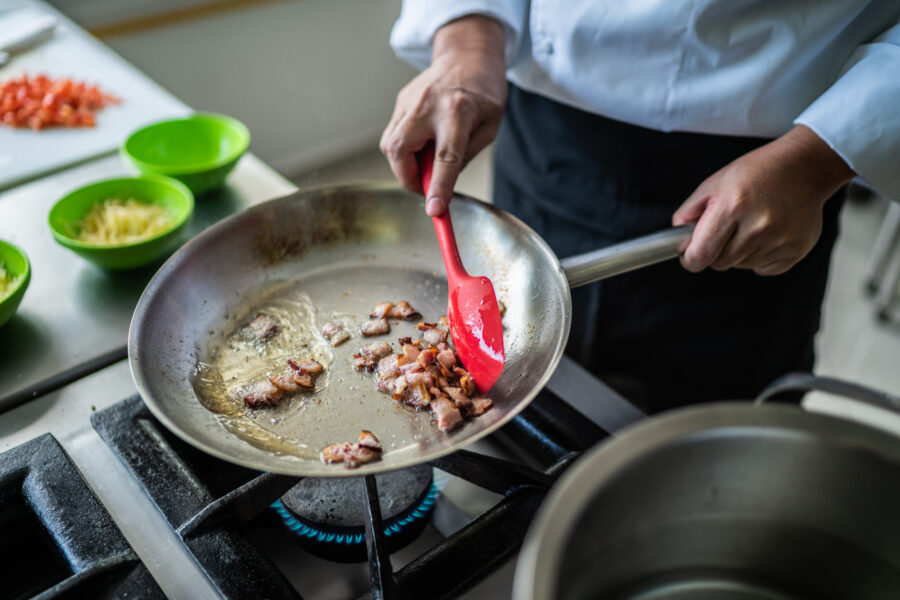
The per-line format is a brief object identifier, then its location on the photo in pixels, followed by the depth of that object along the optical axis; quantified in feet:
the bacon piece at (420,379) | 2.25
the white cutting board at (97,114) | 3.53
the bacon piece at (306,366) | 2.35
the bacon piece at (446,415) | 2.11
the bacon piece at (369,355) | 2.40
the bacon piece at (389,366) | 2.34
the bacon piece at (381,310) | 2.58
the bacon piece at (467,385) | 2.27
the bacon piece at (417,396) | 2.23
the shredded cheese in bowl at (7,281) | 2.53
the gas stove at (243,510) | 1.76
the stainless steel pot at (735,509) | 1.18
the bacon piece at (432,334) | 2.49
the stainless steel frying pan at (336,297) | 2.09
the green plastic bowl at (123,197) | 2.69
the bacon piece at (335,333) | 2.50
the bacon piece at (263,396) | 2.24
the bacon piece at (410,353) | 2.38
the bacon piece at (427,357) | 2.35
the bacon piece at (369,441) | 2.03
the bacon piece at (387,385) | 2.31
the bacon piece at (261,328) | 2.51
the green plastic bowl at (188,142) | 3.43
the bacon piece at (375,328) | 2.52
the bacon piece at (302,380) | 2.29
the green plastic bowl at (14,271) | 2.43
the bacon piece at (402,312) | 2.61
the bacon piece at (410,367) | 2.32
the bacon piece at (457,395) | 2.19
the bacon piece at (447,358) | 2.37
